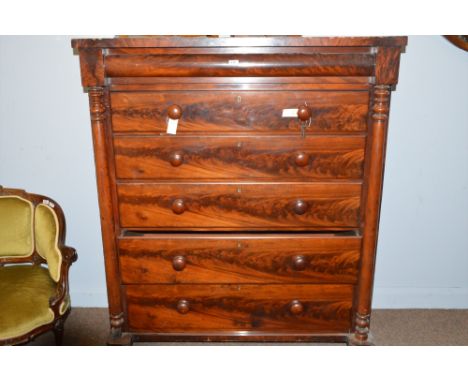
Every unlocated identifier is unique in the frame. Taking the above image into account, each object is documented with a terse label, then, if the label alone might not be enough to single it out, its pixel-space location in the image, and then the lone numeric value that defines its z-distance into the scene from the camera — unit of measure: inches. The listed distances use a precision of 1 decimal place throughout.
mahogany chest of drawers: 68.4
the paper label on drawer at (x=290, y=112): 70.6
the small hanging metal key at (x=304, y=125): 71.7
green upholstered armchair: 72.8
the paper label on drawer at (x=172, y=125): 71.3
